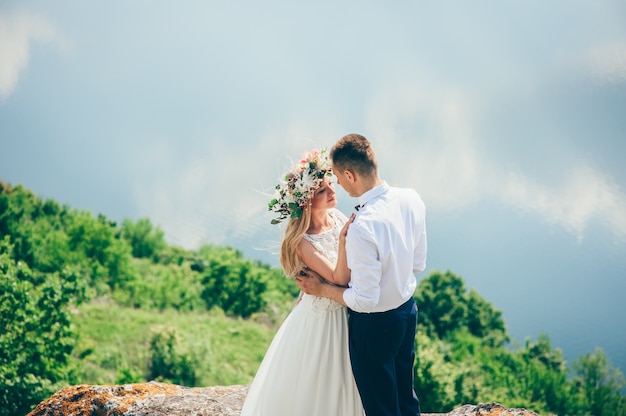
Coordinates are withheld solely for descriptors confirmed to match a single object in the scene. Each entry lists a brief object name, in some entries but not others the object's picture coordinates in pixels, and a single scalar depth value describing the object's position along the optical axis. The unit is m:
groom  4.52
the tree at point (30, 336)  22.25
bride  5.21
